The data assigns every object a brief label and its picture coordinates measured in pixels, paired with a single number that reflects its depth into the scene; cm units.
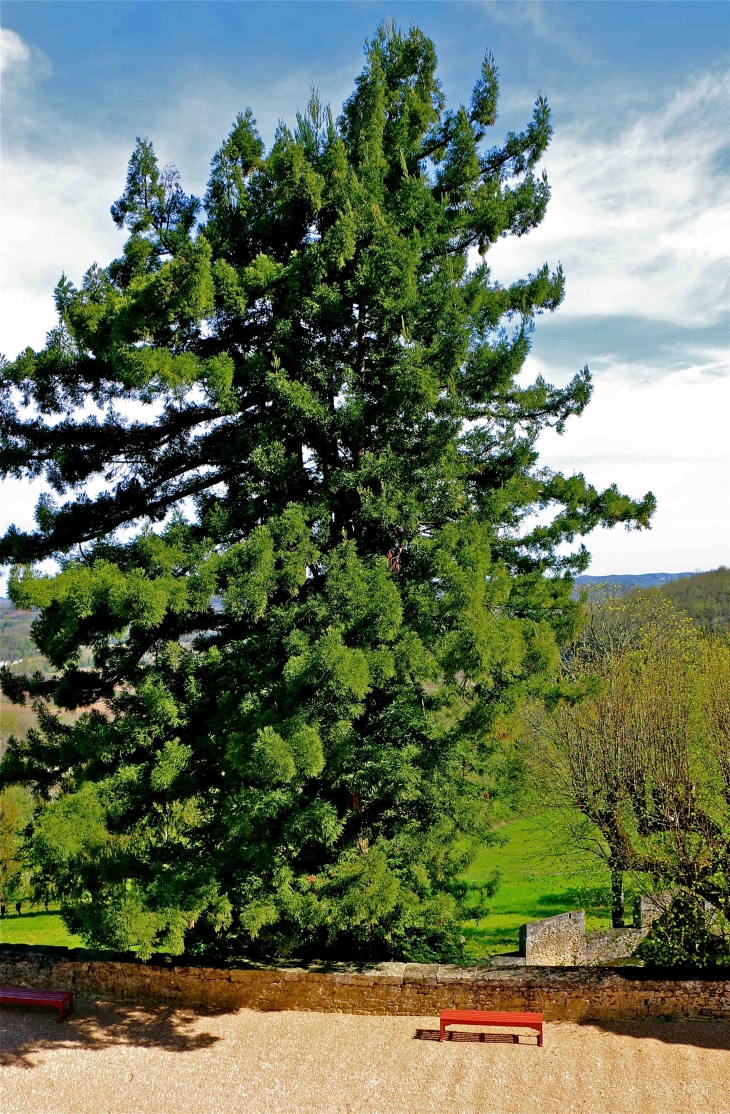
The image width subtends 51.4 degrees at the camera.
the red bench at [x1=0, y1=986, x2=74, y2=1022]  927
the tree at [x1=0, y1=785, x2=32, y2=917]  2487
